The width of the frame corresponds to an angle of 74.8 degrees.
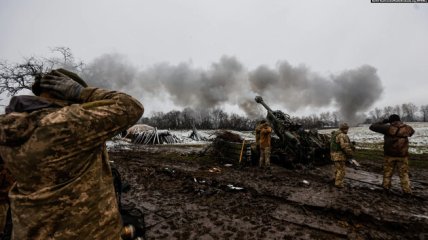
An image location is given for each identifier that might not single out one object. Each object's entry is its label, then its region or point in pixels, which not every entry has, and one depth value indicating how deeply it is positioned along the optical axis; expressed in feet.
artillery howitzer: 36.17
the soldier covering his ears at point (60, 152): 4.54
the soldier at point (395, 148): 22.49
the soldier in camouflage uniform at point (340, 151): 24.57
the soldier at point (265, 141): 34.50
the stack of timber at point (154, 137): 77.10
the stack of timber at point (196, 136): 89.10
